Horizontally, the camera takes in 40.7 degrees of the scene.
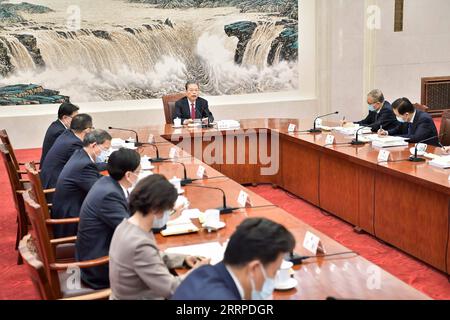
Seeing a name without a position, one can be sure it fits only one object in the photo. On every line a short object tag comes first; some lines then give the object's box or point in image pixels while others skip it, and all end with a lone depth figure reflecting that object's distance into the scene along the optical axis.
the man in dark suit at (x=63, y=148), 4.48
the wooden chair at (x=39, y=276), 2.24
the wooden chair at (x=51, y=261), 2.71
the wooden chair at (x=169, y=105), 7.25
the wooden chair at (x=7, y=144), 4.72
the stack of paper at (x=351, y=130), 5.81
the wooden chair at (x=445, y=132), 5.43
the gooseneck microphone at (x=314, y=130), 6.14
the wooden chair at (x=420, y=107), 6.38
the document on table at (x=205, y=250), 2.73
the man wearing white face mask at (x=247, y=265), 1.83
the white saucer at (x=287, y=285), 2.36
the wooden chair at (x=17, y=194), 4.36
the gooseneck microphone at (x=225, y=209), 3.38
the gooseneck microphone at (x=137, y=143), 5.79
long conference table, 2.49
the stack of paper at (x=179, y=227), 3.07
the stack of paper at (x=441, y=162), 4.30
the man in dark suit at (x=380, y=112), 6.08
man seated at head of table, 7.04
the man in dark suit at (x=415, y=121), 5.28
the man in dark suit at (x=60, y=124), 5.32
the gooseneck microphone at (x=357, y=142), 5.39
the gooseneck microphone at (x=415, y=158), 4.57
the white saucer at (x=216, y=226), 3.09
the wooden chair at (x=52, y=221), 3.46
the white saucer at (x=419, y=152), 4.76
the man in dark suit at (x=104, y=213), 2.97
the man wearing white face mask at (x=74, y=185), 3.74
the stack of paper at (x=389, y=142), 5.16
